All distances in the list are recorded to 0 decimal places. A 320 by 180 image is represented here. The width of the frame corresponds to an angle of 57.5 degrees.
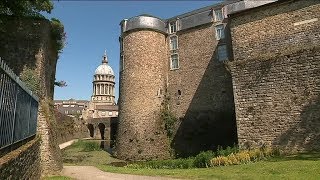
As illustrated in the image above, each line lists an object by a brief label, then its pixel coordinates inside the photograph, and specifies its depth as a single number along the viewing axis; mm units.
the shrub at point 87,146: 31462
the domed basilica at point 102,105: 43019
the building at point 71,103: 74812
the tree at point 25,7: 12078
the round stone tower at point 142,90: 25453
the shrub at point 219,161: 13534
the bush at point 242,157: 13418
